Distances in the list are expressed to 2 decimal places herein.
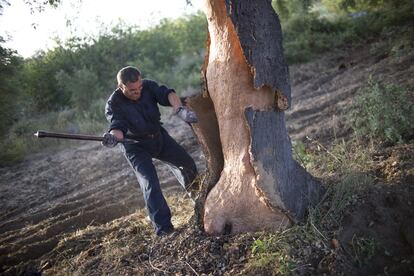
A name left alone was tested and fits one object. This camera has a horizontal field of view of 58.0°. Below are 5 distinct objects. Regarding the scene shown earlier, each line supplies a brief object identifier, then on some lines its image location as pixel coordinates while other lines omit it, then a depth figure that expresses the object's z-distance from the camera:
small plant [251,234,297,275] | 2.56
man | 3.53
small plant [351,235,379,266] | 2.59
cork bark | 2.74
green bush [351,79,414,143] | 4.04
